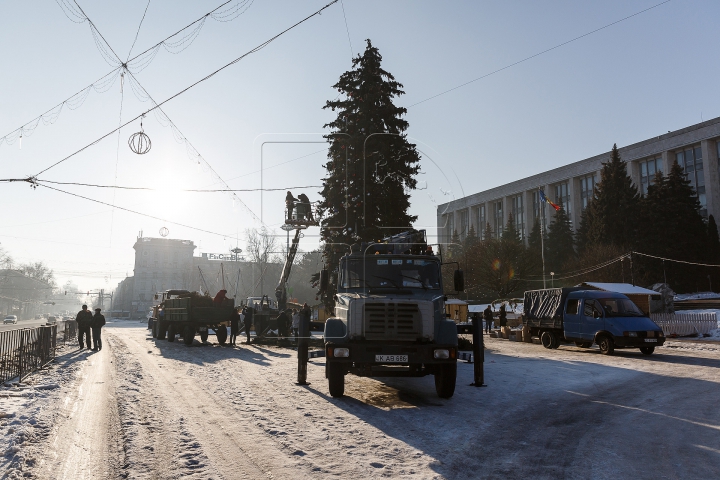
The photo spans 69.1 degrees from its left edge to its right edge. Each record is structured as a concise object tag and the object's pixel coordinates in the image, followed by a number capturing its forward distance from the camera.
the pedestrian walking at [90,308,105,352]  21.16
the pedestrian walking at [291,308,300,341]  22.78
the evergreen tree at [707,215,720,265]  54.47
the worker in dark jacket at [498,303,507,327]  31.06
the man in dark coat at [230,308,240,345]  23.69
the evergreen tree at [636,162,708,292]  51.62
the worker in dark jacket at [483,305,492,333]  33.16
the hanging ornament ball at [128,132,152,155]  12.88
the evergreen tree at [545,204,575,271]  67.06
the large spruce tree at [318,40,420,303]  26.22
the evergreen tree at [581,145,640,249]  55.03
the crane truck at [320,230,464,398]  9.31
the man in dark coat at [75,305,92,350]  21.44
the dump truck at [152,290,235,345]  23.23
